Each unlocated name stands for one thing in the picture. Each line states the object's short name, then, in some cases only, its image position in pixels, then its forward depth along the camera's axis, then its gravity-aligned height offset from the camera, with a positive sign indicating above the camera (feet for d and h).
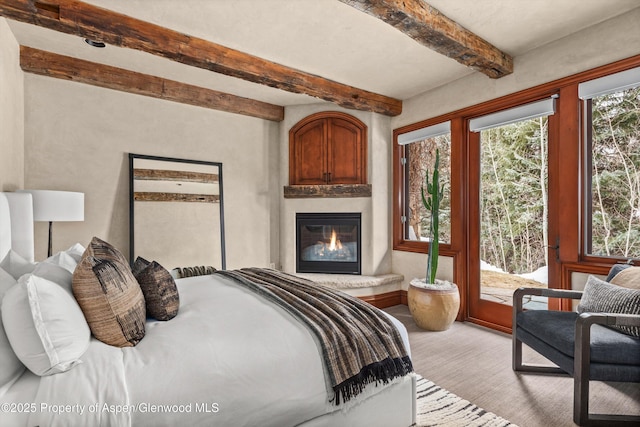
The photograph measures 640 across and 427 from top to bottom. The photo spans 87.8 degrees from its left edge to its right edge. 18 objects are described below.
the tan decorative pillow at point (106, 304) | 4.19 -1.13
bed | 3.30 -1.84
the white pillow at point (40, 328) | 3.44 -1.20
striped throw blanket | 4.60 -1.85
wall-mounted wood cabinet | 13.69 +2.68
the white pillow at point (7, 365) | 3.33 -1.54
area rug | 5.81 -3.67
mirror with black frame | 11.57 +0.12
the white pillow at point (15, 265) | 4.92 -0.74
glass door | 9.69 -0.08
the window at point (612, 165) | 7.89 +1.15
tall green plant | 10.73 -0.30
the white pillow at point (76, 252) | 5.94 -0.69
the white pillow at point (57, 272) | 4.30 -0.76
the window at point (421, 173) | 12.20 +1.59
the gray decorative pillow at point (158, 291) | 5.18 -1.23
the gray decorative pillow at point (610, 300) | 5.84 -1.65
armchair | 5.55 -2.41
